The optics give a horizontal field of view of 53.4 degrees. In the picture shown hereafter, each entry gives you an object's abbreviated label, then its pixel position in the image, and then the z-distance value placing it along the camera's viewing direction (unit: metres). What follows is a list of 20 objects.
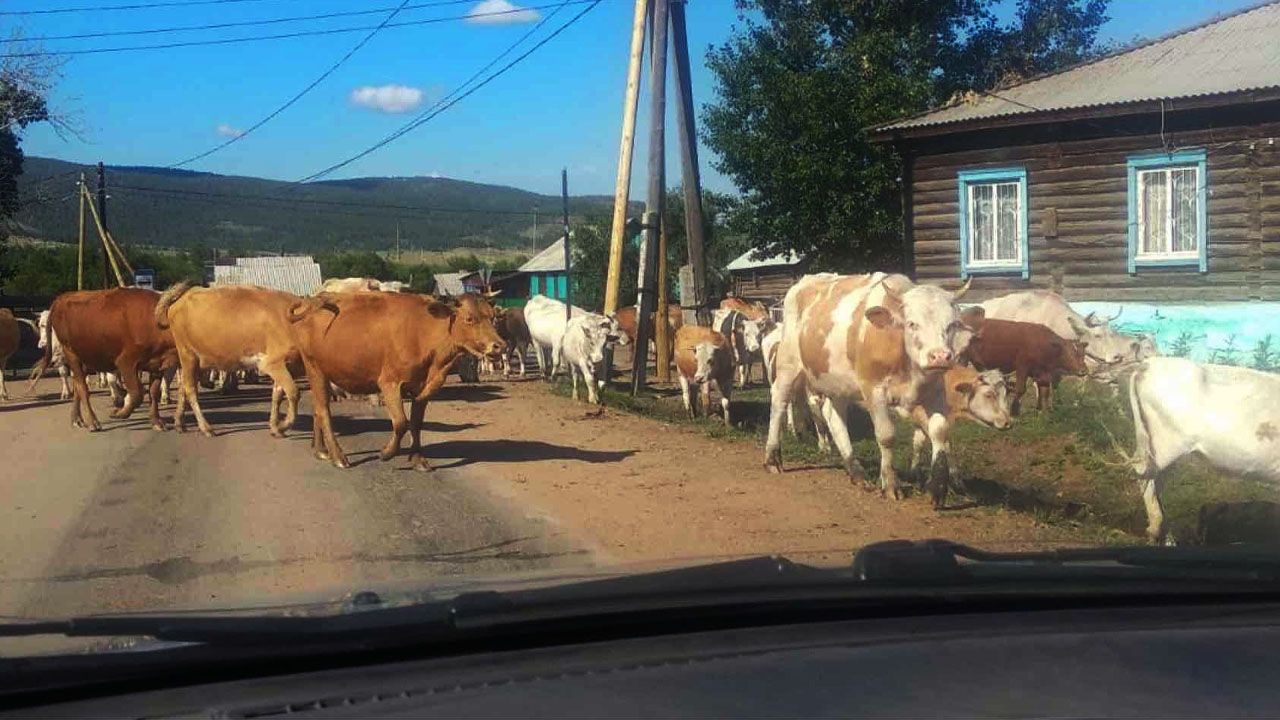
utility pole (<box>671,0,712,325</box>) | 20.06
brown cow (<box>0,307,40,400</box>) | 23.83
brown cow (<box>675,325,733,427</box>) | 17.52
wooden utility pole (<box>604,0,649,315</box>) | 19.94
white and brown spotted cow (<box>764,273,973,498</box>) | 10.59
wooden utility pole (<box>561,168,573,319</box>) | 25.33
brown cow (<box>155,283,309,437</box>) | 16.06
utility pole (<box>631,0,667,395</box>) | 19.83
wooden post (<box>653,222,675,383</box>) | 21.58
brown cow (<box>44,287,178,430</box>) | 17.48
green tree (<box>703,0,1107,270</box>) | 32.19
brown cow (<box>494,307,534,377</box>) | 27.53
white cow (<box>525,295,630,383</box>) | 25.52
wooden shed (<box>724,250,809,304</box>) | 54.12
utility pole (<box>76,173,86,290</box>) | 45.84
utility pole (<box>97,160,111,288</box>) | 43.28
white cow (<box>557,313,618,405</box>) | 20.98
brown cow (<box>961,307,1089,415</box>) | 16.25
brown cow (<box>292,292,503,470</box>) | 12.55
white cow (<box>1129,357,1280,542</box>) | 8.72
